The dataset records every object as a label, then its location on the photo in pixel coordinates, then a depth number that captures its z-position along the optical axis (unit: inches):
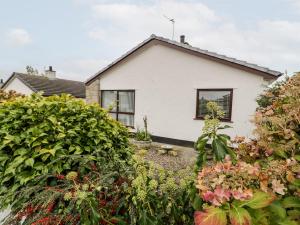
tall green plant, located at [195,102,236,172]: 67.6
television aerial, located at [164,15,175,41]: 515.9
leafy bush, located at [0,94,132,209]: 93.7
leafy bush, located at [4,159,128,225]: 63.1
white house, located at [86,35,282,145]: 367.9
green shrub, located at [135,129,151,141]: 425.2
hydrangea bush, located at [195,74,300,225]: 43.8
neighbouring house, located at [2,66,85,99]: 828.6
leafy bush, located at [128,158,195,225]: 63.4
